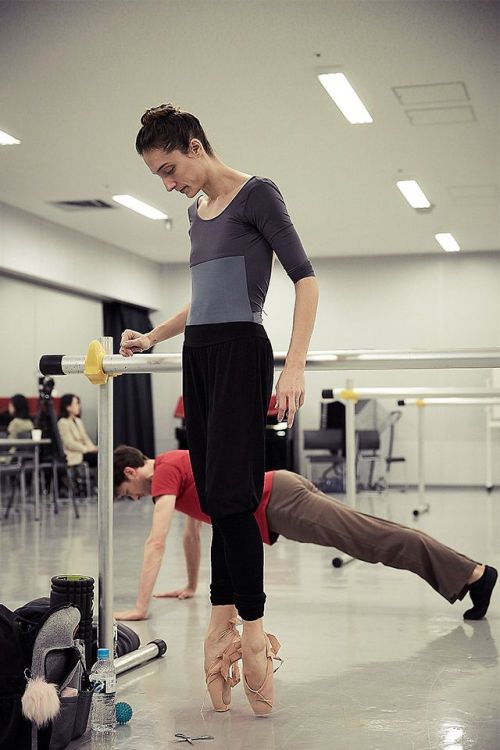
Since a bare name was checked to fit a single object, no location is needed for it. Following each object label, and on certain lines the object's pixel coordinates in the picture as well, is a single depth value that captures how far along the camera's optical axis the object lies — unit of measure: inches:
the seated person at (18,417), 360.8
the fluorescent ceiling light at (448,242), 425.1
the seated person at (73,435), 373.7
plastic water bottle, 86.3
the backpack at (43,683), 79.3
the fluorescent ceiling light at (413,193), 327.0
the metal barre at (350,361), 92.8
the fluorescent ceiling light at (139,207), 351.9
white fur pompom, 78.4
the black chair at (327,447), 422.9
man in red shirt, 129.0
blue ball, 88.1
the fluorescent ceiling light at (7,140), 266.2
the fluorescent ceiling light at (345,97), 218.8
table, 295.3
